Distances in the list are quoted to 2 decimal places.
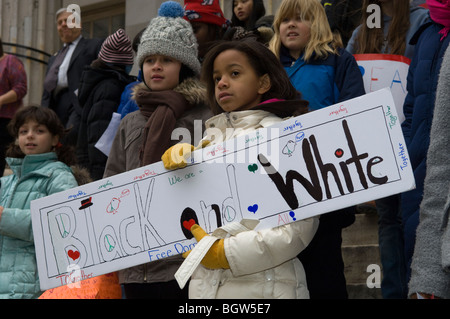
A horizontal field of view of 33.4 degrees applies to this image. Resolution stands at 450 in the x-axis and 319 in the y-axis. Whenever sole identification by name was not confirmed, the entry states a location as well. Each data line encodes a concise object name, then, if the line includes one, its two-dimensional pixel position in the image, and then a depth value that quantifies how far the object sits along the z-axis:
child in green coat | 4.29
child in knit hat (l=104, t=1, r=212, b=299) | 3.83
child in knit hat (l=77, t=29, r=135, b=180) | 5.77
